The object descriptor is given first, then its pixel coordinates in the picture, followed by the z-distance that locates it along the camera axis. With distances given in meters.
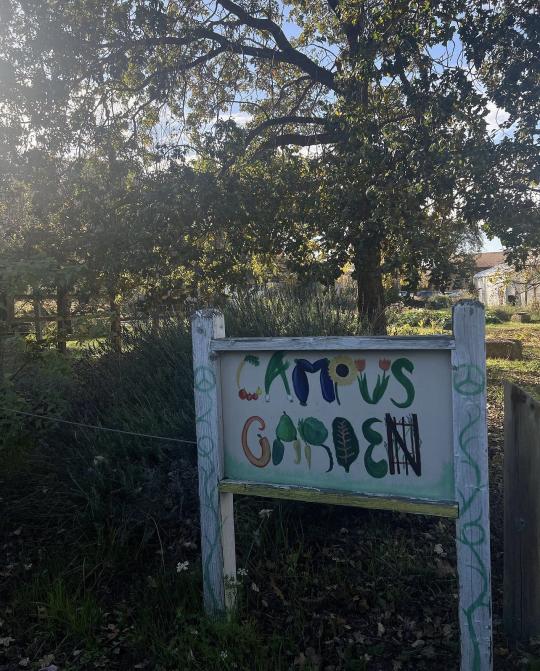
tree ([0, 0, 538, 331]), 7.07
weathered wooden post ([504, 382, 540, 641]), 3.12
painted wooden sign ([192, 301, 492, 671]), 2.74
